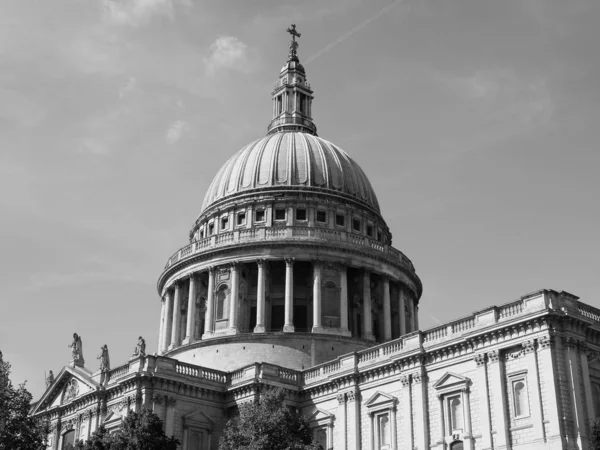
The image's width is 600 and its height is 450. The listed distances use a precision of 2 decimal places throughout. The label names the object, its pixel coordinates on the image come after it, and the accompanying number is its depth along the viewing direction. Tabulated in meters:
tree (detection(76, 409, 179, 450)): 44.22
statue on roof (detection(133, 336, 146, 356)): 56.88
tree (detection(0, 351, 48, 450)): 48.91
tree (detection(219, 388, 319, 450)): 43.34
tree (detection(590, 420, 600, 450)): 40.25
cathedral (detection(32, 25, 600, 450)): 44.53
